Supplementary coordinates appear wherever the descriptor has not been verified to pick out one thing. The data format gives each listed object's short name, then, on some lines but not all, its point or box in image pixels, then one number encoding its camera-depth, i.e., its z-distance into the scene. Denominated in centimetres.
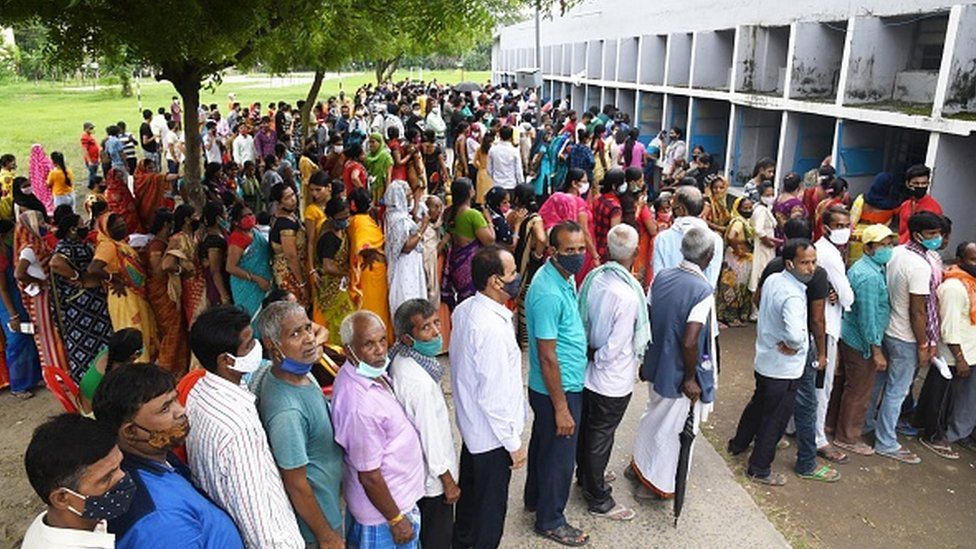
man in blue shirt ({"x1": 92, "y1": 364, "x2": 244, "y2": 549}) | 191
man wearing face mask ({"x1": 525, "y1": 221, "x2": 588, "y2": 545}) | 328
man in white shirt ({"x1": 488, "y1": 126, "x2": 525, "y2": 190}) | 882
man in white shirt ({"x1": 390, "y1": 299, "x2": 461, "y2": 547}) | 272
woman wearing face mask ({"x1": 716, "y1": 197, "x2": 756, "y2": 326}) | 652
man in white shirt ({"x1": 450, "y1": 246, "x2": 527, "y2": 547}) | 302
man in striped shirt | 220
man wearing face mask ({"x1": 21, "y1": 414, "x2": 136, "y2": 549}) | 173
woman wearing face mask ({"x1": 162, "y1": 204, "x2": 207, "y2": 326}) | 486
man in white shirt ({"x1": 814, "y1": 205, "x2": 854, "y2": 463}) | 423
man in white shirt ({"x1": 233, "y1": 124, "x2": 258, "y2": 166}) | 1171
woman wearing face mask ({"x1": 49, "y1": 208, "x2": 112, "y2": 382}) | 466
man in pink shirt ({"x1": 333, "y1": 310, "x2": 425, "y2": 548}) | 252
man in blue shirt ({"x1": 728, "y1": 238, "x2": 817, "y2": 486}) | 389
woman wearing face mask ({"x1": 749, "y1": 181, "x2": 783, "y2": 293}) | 639
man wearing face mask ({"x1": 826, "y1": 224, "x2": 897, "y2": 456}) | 432
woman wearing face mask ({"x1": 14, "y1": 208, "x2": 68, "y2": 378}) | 473
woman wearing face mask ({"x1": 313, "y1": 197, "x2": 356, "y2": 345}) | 485
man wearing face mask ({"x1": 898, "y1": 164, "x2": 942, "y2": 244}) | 572
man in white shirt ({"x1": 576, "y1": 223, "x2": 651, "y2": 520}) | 353
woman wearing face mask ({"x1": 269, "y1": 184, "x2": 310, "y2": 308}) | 493
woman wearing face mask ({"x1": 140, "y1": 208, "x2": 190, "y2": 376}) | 489
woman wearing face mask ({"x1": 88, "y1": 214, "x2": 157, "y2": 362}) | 457
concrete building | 801
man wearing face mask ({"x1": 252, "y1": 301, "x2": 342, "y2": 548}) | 236
